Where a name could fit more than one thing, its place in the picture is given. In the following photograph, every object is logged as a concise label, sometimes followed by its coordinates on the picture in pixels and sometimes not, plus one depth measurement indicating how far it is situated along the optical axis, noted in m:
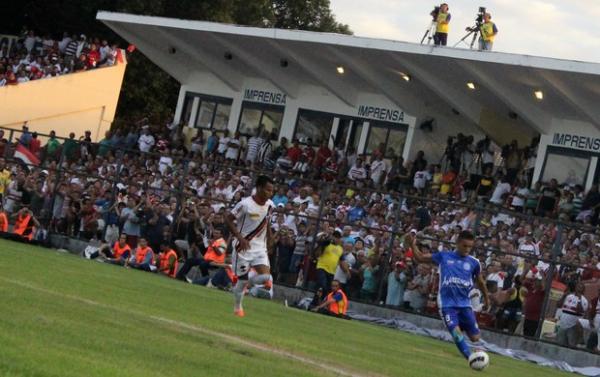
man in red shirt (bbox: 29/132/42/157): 36.50
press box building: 35.09
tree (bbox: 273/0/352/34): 86.62
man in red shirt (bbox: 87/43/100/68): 51.72
